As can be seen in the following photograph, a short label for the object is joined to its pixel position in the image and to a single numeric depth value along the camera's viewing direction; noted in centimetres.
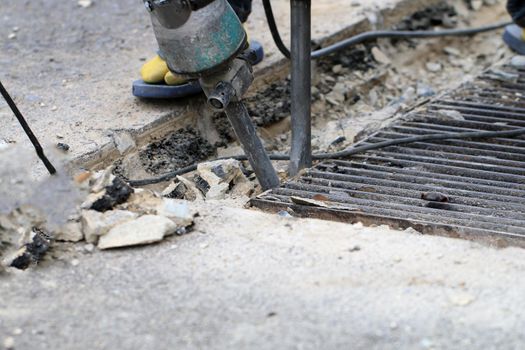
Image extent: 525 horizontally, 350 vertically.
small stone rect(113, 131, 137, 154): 573
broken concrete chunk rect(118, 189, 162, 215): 432
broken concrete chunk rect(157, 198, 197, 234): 424
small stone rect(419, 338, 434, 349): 335
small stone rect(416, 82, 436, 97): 764
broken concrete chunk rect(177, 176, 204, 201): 537
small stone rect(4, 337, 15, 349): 345
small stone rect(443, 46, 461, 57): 853
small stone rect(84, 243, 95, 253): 412
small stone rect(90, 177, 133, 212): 429
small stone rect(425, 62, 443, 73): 830
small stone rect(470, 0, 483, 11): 914
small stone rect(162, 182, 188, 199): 535
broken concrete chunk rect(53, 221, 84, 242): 421
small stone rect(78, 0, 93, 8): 819
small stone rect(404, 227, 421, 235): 456
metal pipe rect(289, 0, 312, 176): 516
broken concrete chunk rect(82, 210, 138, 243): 415
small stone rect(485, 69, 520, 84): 712
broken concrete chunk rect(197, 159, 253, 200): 549
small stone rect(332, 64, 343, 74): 759
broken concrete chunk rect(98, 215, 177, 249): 410
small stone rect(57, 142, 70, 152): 545
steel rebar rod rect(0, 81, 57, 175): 452
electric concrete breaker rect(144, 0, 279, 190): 457
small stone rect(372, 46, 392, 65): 797
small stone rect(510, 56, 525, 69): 738
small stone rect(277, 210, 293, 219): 484
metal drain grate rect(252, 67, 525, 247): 474
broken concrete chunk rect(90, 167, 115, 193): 437
